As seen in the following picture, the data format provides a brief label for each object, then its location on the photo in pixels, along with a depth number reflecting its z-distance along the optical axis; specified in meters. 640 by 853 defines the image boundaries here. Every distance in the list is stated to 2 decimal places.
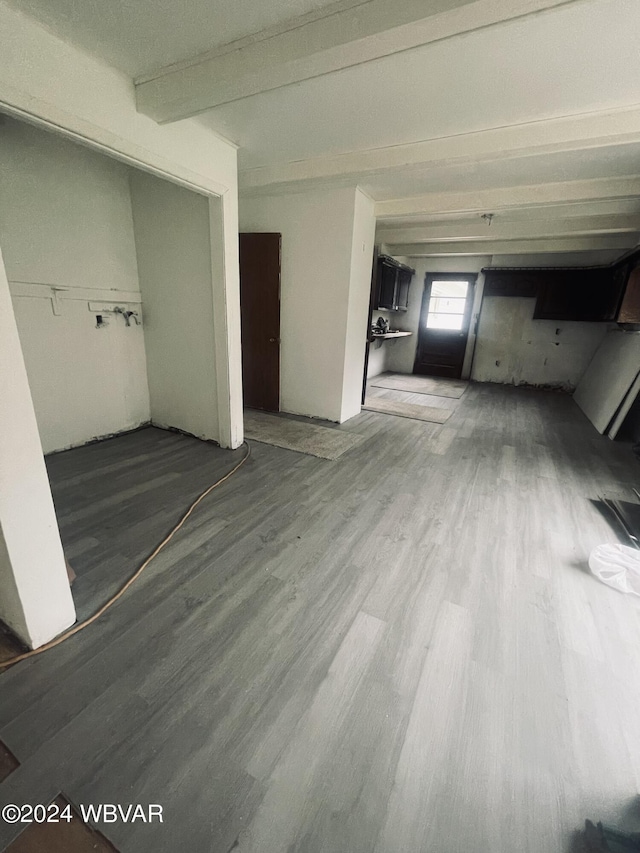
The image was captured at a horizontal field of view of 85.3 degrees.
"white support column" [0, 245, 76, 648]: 1.23
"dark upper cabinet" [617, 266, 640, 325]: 4.79
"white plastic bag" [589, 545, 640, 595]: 1.97
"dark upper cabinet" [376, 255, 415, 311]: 6.39
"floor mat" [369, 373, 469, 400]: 6.88
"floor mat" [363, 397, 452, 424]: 5.11
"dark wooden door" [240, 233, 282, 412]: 4.44
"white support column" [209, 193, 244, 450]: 3.05
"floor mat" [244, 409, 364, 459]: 3.74
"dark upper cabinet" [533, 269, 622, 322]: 6.51
